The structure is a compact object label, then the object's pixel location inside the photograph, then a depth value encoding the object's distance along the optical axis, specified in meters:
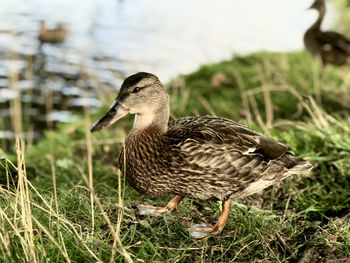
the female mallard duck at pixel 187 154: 3.25
